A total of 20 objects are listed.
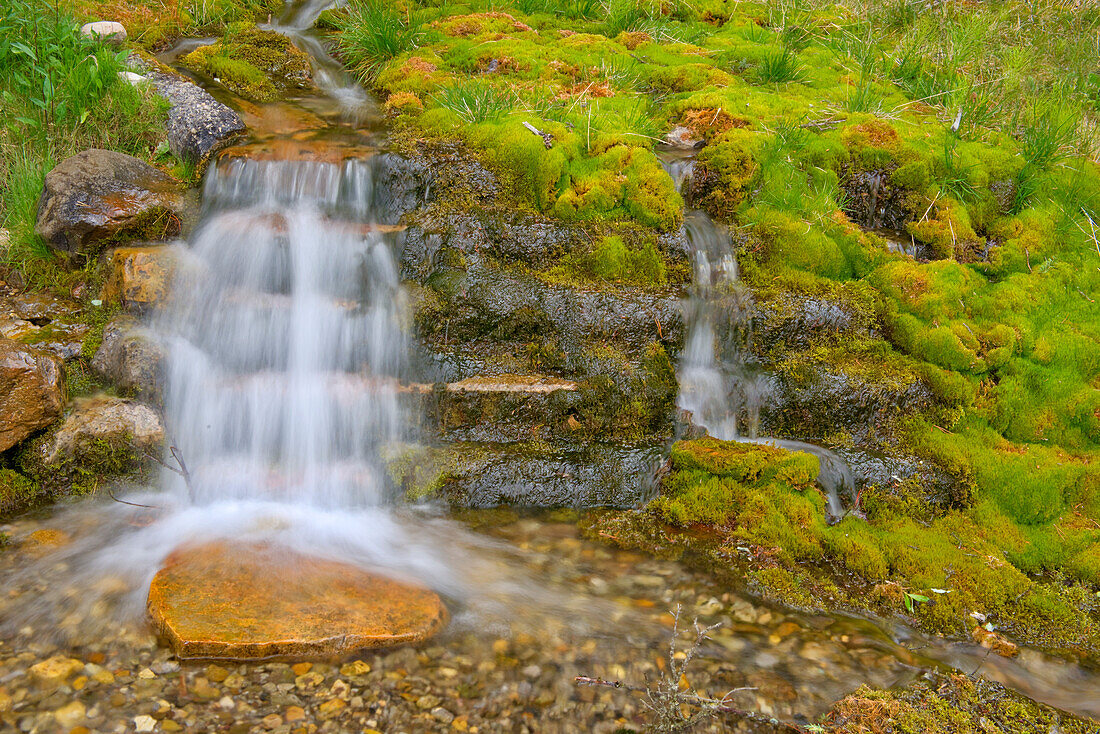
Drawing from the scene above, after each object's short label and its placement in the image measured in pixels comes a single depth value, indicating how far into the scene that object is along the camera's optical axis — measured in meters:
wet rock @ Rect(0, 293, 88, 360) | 5.05
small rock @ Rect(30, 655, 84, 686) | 2.97
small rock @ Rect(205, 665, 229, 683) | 3.02
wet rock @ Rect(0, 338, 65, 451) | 4.33
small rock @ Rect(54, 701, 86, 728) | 2.72
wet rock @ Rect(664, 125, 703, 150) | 6.34
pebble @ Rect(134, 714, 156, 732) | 2.72
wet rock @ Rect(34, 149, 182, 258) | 5.44
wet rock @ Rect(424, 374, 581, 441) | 4.91
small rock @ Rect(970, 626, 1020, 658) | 3.48
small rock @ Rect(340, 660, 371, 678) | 3.12
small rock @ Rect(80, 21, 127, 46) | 7.35
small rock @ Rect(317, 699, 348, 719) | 2.88
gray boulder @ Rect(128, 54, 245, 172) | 6.39
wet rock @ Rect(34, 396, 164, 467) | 4.55
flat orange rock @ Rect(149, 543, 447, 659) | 3.20
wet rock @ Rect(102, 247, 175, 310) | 5.25
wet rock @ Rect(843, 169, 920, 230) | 6.04
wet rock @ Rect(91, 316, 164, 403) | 4.94
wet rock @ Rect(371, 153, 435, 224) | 5.89
